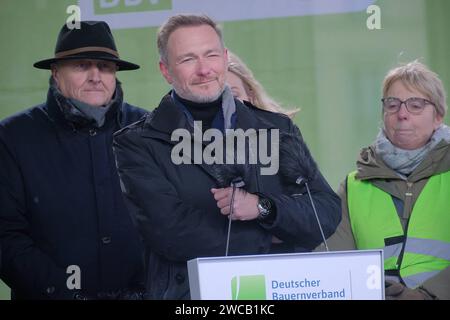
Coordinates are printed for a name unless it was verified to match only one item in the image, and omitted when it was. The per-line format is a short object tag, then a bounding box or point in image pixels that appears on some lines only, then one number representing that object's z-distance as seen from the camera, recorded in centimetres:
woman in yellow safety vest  796
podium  636
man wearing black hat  810
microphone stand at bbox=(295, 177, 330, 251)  775
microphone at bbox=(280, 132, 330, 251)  784
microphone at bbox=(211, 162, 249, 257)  777
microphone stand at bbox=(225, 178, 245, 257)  751
